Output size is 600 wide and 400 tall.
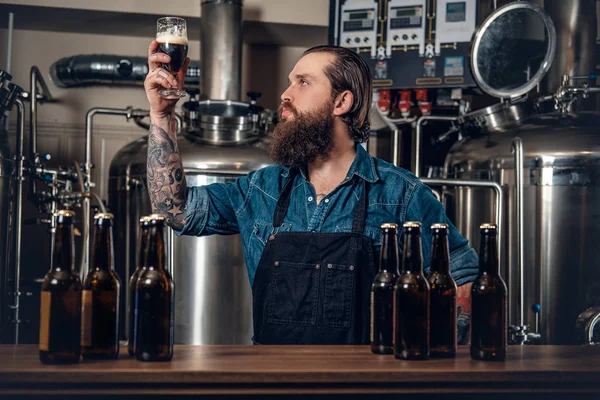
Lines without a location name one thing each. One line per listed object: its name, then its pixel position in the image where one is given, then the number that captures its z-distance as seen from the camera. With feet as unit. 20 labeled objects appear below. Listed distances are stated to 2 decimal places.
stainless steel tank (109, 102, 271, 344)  14.24
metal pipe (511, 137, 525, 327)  12.96
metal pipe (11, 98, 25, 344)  14.78
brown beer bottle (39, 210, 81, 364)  4.68
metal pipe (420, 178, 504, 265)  12.57
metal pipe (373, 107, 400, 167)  18.32
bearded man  7.27
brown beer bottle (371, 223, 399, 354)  5.30
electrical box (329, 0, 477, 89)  17.69
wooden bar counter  4.27
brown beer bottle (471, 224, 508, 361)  5.17
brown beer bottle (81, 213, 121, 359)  4.93
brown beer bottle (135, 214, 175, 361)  4.79
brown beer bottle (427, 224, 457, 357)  5.28
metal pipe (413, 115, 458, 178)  17.50
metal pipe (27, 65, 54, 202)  16.29
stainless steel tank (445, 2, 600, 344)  13.46
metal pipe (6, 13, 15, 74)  17.96
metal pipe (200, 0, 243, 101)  17.10
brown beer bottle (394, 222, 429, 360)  5.07
